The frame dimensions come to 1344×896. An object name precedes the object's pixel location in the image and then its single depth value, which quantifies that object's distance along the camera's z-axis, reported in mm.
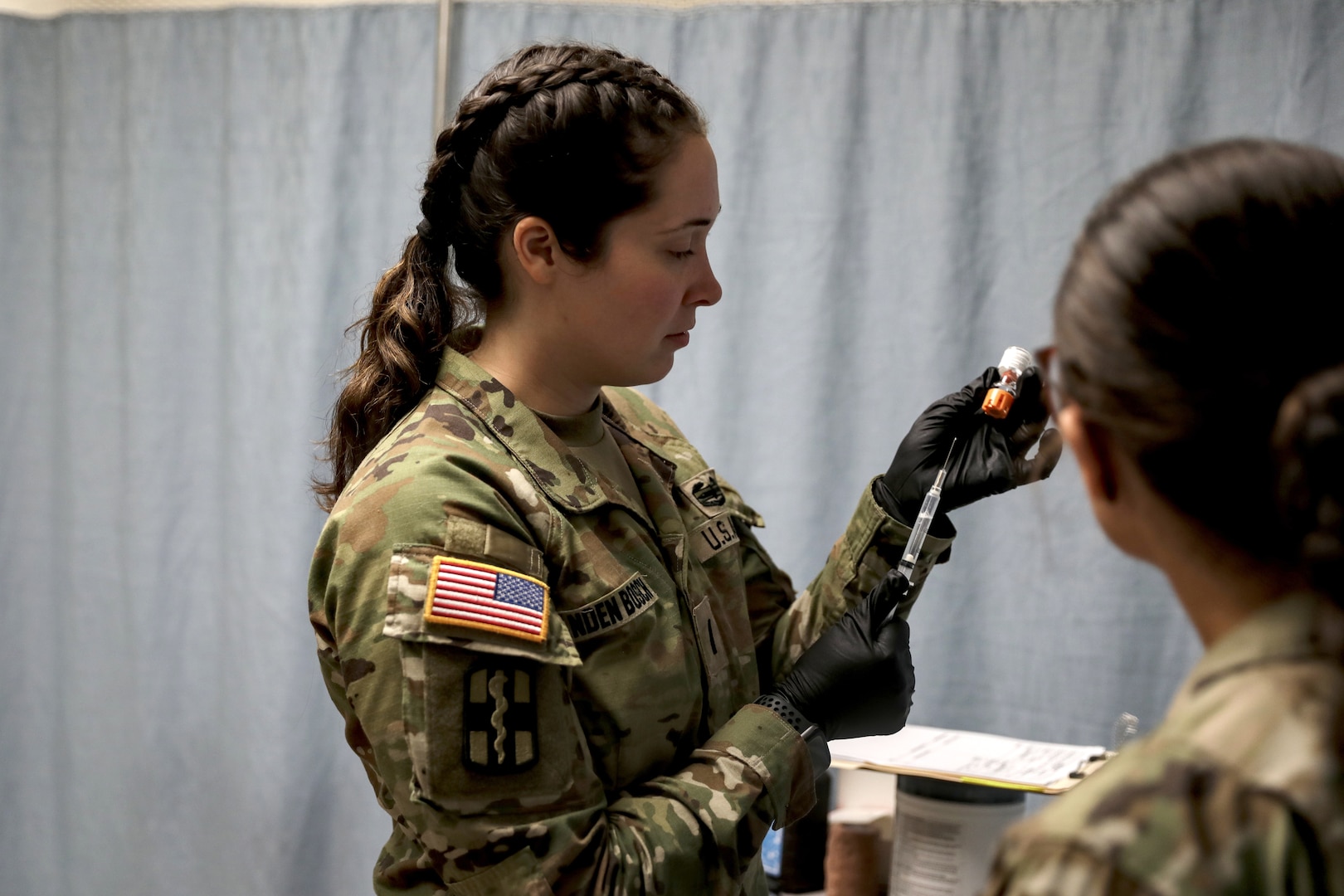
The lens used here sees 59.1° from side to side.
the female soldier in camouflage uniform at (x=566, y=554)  895
